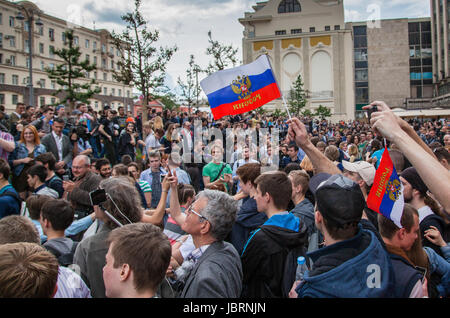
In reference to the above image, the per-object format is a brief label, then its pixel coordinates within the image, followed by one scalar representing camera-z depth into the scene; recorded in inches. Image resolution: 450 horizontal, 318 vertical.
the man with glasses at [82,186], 189.3
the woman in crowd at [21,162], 294.3
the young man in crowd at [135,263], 84.5
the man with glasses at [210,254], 102.1
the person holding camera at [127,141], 472.4
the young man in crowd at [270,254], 128.3
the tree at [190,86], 1201.8
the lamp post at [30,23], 649.2
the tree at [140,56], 778.2
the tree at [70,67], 1266.0
